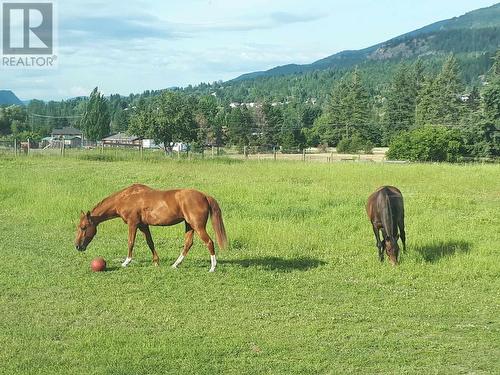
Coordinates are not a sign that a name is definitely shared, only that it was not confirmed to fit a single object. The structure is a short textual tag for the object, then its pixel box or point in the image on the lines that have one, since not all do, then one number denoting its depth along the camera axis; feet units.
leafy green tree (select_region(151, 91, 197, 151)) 193.77
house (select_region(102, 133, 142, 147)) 280.68
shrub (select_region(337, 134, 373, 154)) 220.64
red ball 34.47
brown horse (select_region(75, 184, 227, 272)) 34.37
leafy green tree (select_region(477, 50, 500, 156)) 159.63
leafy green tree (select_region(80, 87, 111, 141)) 297.74
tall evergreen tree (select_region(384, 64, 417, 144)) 255.09
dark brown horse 37.40
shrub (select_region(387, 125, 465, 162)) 165.17
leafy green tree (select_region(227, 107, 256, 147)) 253.85
